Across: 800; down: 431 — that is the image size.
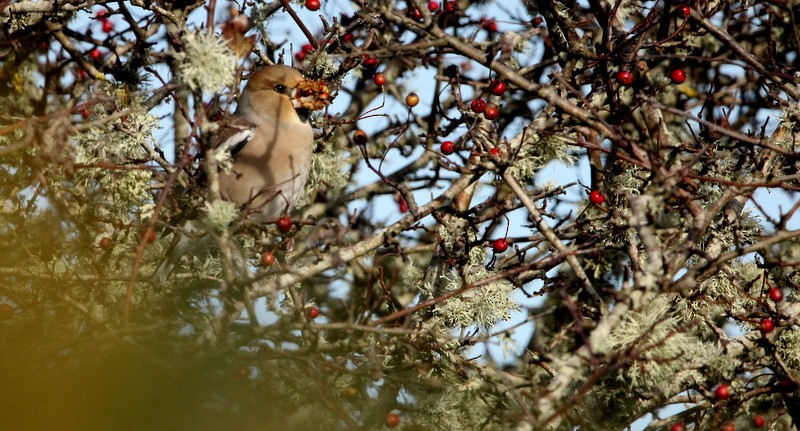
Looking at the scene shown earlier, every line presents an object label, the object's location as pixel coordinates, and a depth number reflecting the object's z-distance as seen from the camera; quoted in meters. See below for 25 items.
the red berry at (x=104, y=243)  9.73
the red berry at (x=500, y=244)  9.97
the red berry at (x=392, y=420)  8.13
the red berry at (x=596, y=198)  9.80
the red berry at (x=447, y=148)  9.85
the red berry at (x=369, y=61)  10.41
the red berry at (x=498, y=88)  9.80
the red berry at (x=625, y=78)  9.73
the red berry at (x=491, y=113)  9.95
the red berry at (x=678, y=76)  10.60
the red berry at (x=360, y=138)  9.56
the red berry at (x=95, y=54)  11.97
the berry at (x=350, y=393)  8.20
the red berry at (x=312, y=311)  9.92
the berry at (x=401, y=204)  13.97
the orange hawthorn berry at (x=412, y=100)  10.86
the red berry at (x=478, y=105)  9.82
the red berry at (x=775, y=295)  9.28
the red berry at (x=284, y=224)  8.59
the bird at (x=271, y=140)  11.80
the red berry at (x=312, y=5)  10.75
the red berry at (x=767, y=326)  8.77
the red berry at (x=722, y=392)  8.48
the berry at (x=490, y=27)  13.02
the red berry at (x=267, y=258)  8.55
